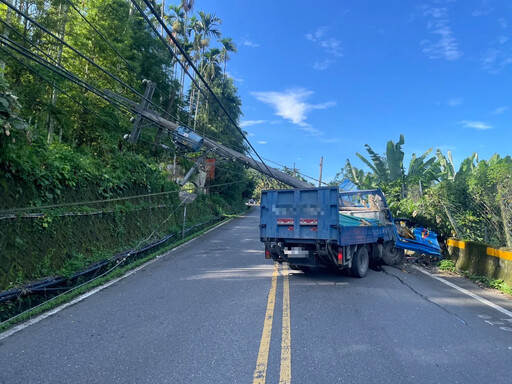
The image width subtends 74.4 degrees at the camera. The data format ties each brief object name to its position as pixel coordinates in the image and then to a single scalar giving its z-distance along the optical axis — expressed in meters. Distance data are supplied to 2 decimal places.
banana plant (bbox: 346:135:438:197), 17.80
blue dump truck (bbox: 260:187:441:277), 7.66
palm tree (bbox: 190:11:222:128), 34.09
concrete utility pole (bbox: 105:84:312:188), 12.32
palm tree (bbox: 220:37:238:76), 37.48
